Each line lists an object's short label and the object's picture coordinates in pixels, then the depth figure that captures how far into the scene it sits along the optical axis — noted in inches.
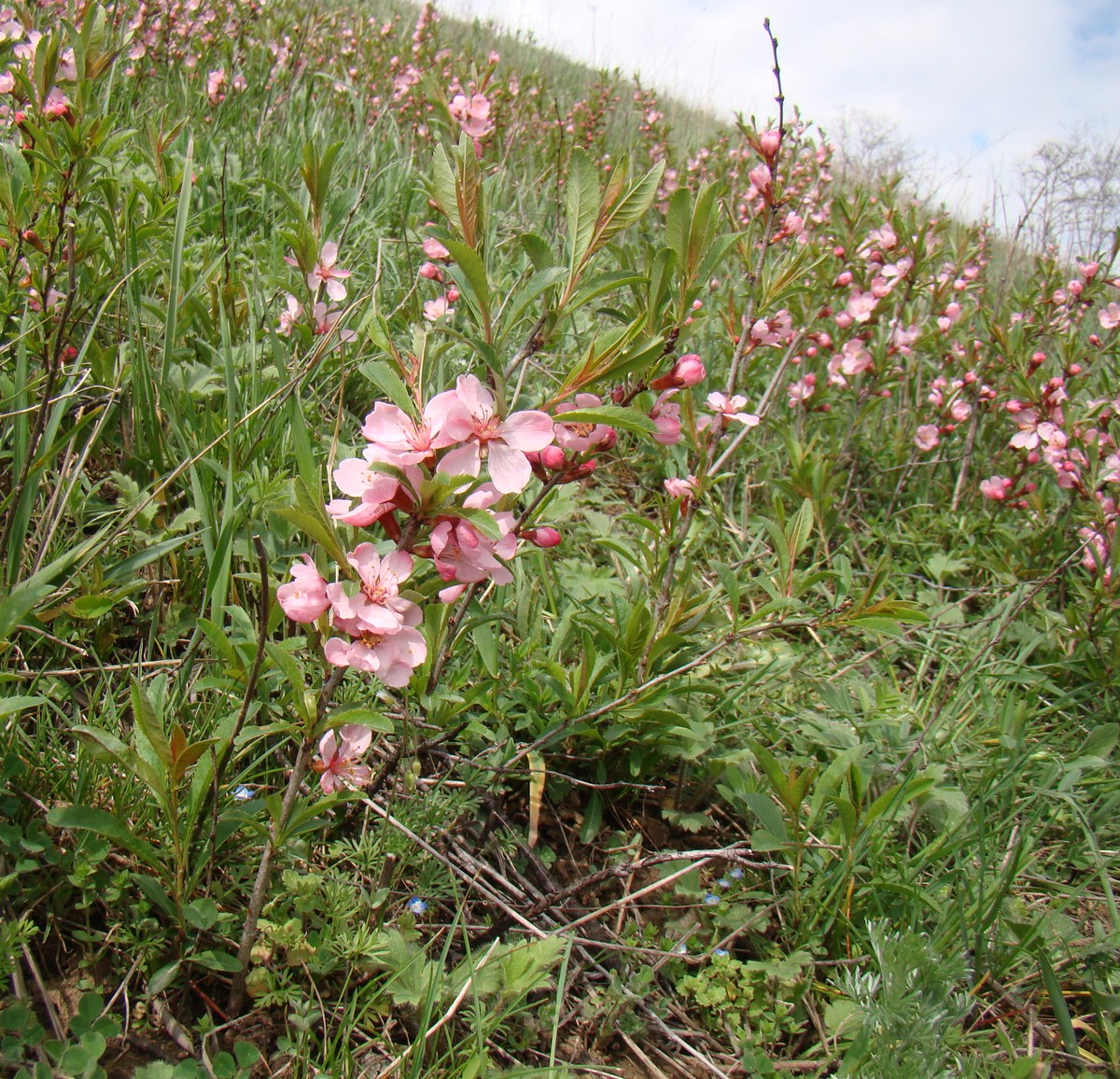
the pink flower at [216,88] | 113.9
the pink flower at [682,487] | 18.9
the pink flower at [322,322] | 21.8
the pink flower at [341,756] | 14.4
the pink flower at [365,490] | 12.0
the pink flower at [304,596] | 12.1
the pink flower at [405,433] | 12.0
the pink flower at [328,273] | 21.2
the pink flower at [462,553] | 12.1
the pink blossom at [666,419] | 15.3
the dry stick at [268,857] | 12.9
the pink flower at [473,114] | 23.4
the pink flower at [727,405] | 18.4
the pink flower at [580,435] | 14.4
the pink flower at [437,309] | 25.9
